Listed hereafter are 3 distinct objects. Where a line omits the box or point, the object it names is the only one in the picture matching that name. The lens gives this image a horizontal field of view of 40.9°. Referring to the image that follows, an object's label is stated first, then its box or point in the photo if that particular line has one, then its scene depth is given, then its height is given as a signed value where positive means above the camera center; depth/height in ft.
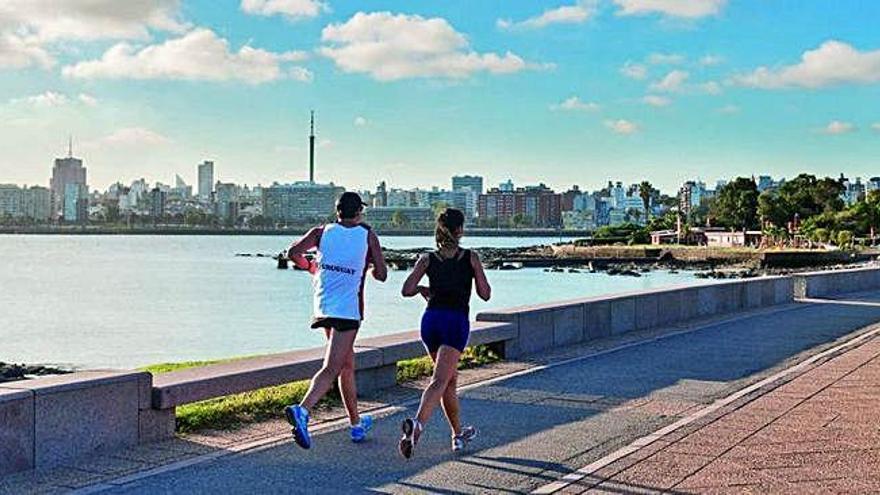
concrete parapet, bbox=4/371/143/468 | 24.09 -4.36
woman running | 25.70 -1.80
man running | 25.93 -1.49
